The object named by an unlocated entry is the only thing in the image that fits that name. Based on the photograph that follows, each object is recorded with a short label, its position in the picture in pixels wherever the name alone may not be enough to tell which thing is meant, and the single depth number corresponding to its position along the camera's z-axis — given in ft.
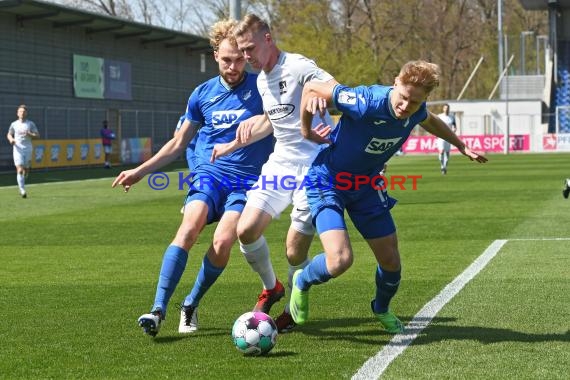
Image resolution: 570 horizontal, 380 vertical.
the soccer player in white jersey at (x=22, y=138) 133.95
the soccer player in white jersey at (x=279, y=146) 38.85
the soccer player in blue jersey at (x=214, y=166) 39.98
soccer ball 34.90
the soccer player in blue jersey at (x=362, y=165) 35.25
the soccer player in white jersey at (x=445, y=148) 173.67
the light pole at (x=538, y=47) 327.86
